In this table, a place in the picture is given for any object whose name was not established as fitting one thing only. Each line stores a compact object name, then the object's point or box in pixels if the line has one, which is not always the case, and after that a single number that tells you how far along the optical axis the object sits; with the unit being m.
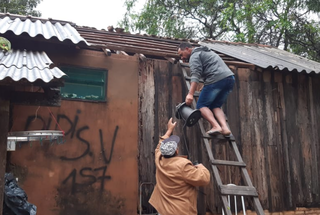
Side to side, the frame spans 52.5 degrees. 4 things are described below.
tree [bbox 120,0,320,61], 14.14
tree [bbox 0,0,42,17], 17.27
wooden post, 3.39
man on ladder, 4.91
